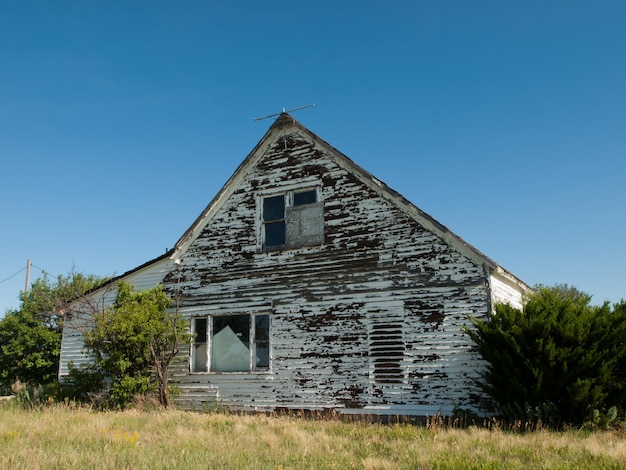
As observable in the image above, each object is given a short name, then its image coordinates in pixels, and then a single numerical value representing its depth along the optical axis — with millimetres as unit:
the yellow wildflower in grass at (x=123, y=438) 8656
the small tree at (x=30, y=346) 22828
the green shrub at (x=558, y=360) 9992
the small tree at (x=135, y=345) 14070
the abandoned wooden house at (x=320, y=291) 12250
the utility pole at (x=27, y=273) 34934
